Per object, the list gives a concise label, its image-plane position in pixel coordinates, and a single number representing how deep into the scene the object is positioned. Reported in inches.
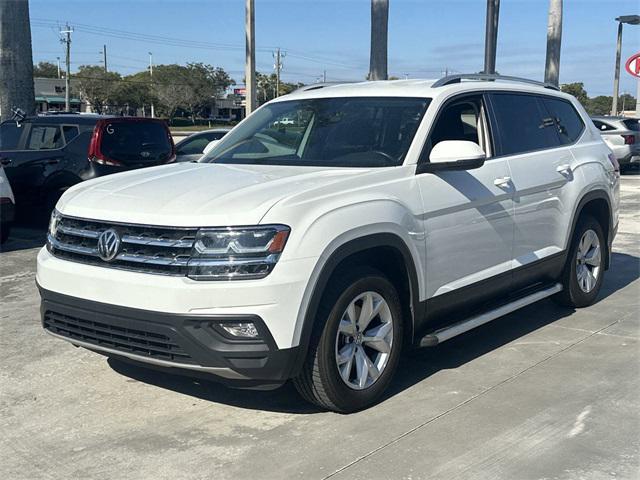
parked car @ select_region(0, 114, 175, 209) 377.7
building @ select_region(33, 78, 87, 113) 3297.0
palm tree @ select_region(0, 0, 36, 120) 520.4
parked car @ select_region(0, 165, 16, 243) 340.5
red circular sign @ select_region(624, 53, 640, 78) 659.4
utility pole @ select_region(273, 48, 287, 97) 3157.5
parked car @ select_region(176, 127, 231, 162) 508.7
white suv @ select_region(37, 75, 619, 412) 139.6
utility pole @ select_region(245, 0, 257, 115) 834.2
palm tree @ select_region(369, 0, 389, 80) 574.2
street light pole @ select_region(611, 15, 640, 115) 1539.1
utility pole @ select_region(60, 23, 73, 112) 2568.9
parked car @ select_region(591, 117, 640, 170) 804.0
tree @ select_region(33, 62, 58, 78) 4468.5
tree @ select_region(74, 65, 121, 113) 3088.1
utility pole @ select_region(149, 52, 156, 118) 3201.8
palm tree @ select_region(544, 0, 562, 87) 786.8
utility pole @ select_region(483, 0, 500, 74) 646.5
